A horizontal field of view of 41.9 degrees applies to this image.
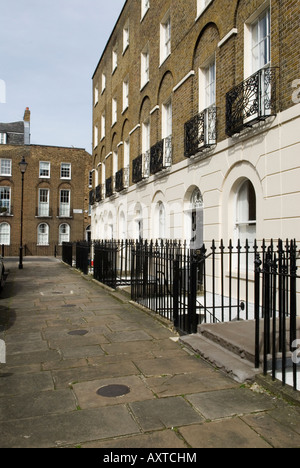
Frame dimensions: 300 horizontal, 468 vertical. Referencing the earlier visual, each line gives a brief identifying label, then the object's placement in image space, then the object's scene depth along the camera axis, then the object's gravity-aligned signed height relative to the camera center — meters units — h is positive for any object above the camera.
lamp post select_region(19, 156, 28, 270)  21.69 +4.38
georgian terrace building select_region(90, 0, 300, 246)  7.80 +3.38
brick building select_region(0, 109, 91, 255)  39.69 +4.99
